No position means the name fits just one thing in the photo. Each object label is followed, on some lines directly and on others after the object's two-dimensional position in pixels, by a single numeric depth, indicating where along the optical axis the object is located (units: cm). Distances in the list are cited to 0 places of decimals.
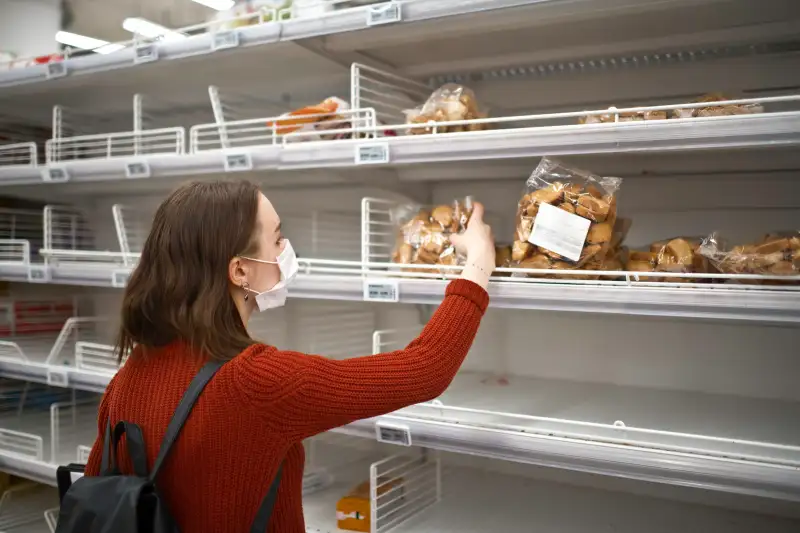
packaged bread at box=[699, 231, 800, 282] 146
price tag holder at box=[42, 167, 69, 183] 244
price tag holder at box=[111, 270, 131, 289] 227
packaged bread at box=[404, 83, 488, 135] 186
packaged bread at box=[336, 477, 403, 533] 197
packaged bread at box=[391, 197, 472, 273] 187
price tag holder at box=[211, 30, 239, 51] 198
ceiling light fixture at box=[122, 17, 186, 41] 270
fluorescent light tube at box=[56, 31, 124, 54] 283
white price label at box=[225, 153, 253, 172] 200
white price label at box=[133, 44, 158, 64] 214
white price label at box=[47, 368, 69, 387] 242
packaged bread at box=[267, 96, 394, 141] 197
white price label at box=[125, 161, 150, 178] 222
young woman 120
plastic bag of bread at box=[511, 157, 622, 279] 162
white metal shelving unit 154
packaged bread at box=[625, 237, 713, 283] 161
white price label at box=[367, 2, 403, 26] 171
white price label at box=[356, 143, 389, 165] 175
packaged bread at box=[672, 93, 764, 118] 154
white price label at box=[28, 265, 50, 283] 247
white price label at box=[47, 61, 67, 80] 237
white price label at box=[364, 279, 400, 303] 177
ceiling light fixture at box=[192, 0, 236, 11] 235
